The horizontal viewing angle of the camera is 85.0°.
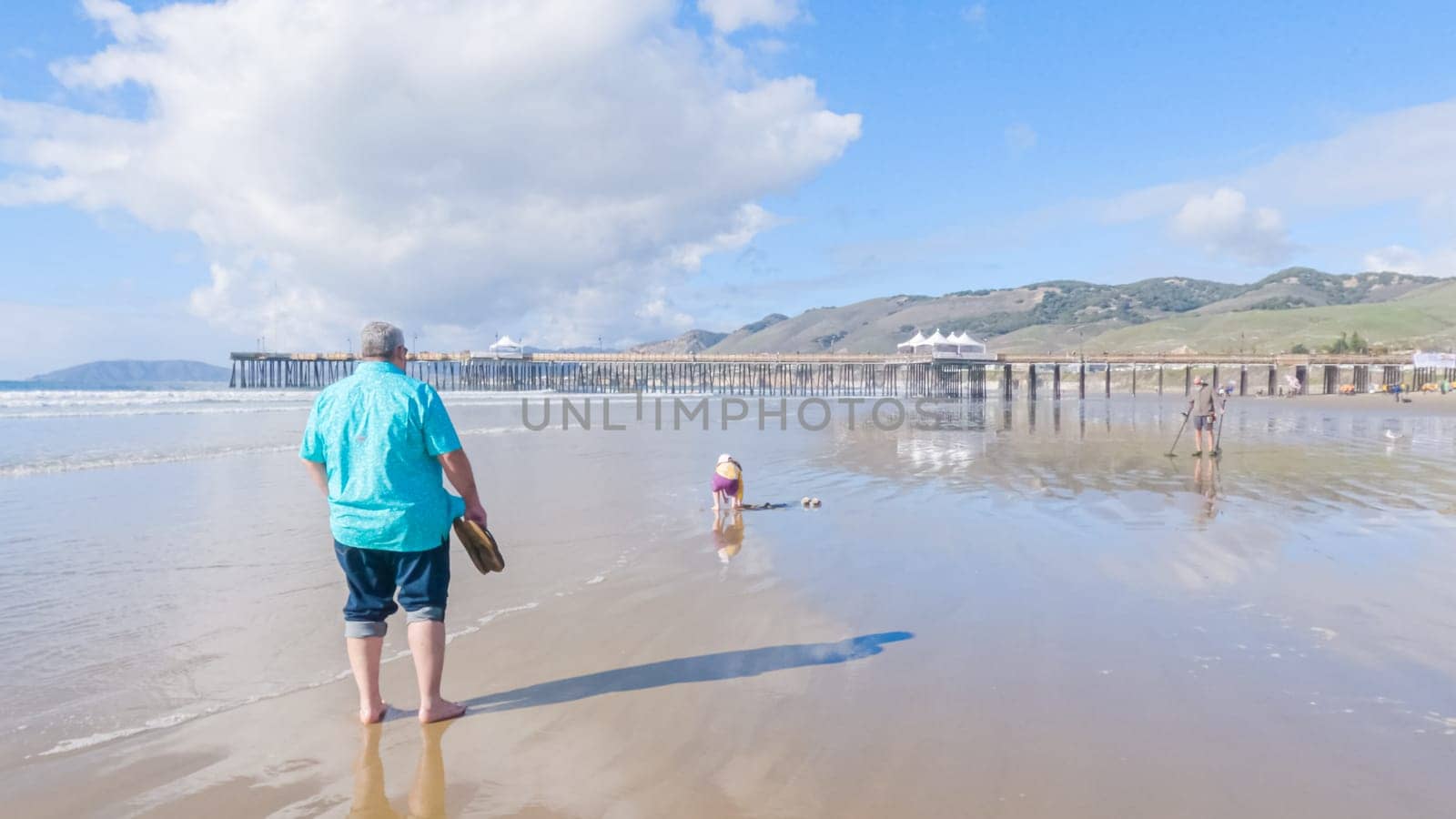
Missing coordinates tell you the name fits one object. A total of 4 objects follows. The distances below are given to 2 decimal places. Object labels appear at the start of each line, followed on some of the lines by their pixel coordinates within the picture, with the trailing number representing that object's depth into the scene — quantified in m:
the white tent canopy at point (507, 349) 91.88
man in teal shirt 3.51
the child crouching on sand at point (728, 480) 9.21
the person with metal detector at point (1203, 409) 14.72
